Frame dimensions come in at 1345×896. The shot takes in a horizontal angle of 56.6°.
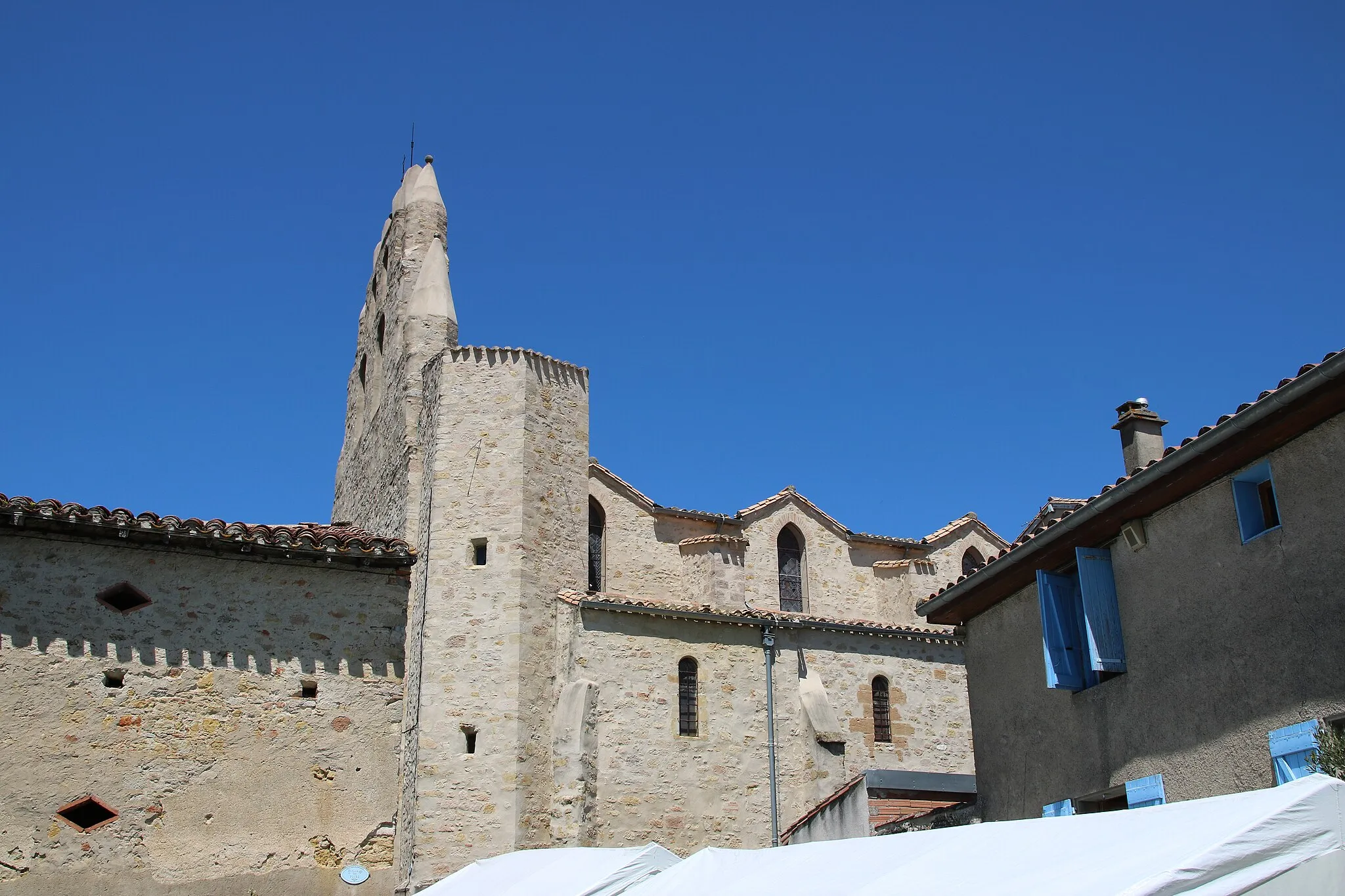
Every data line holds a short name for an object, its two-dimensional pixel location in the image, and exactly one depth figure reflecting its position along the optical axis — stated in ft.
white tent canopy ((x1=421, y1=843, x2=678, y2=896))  35.14
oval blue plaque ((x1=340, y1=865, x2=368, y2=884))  45.50
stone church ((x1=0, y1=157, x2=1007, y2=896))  44.57
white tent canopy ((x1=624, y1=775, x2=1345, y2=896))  19.62
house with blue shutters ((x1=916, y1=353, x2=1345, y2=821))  33.50
